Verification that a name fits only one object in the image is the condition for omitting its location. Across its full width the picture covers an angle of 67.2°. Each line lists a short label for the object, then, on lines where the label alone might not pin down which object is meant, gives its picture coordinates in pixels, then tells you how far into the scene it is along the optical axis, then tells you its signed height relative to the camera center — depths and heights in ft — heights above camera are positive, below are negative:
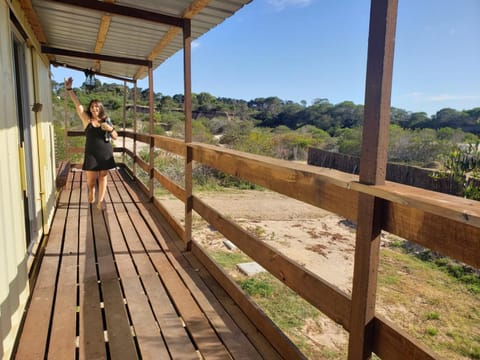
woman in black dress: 14.65 -0.66
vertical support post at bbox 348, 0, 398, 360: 3.95 -0.35
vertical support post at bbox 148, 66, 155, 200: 18.31 +0.59
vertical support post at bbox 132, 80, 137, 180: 24.44 +0.85
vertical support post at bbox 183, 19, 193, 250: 11.26 +0.33
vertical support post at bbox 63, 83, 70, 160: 26.55 -1.12
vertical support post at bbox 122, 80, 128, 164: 27.55 +1.77
